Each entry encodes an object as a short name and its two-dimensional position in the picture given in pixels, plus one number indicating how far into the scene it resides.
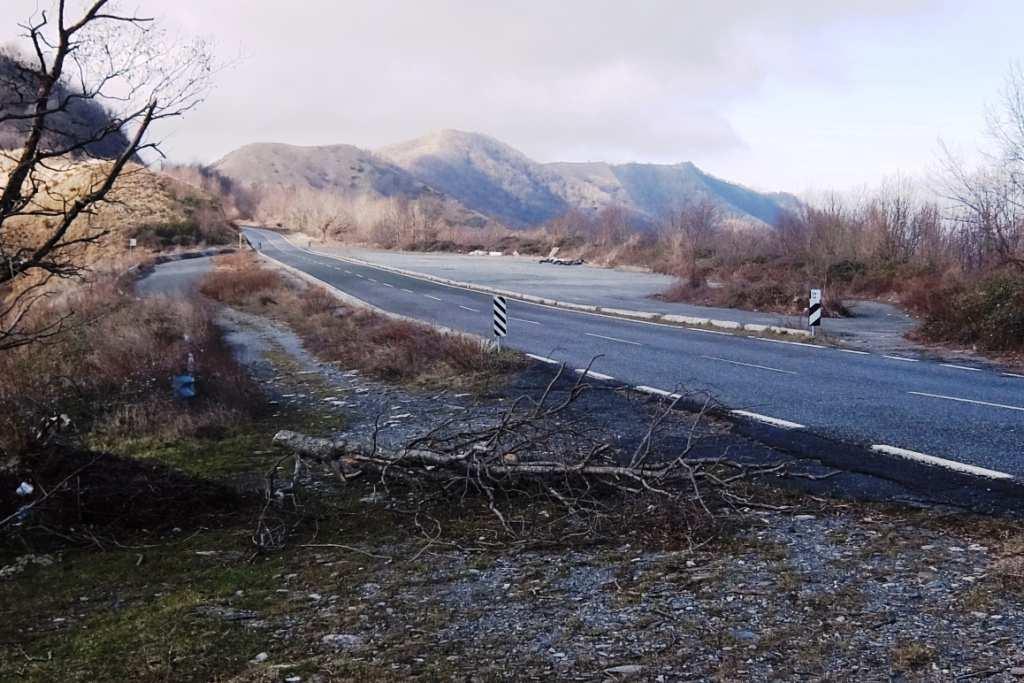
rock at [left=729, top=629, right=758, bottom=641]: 3.95
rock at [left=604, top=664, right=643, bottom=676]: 3.64
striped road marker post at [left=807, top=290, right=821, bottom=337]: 17.23
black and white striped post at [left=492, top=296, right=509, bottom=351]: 14.42
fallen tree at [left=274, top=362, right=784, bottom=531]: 6.07
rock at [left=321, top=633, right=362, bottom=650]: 4.08
